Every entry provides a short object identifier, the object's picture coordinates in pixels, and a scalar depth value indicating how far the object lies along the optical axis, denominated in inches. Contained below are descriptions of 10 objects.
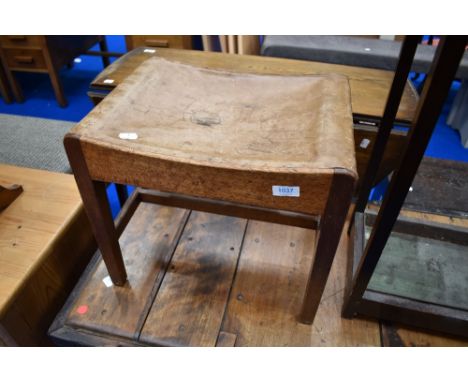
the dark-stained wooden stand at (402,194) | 20.6
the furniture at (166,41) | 95.6
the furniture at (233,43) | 89.2
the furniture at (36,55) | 91.1
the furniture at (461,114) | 88.3
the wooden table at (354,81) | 46.7
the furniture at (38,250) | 35.3
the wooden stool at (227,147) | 26.0
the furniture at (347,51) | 81.9
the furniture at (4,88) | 96.7
